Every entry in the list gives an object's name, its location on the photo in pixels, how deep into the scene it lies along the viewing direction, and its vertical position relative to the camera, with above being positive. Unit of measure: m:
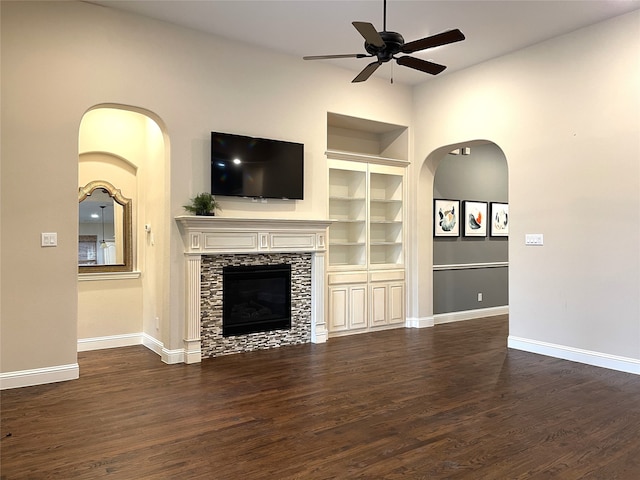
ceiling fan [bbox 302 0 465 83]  3.42 +1.48
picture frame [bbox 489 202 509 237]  8.14 +0.32
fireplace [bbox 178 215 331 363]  4.95 -0.35
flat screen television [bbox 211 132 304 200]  5.17 +0.82
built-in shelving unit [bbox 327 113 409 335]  6.31 +0.20
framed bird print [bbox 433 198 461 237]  7.39 +0.33
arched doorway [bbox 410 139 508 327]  6.89 -0.12
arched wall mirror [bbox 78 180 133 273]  5.55 +0.13
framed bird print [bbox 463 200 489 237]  7.79 +0.33
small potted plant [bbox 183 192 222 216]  4.96 +0.35
